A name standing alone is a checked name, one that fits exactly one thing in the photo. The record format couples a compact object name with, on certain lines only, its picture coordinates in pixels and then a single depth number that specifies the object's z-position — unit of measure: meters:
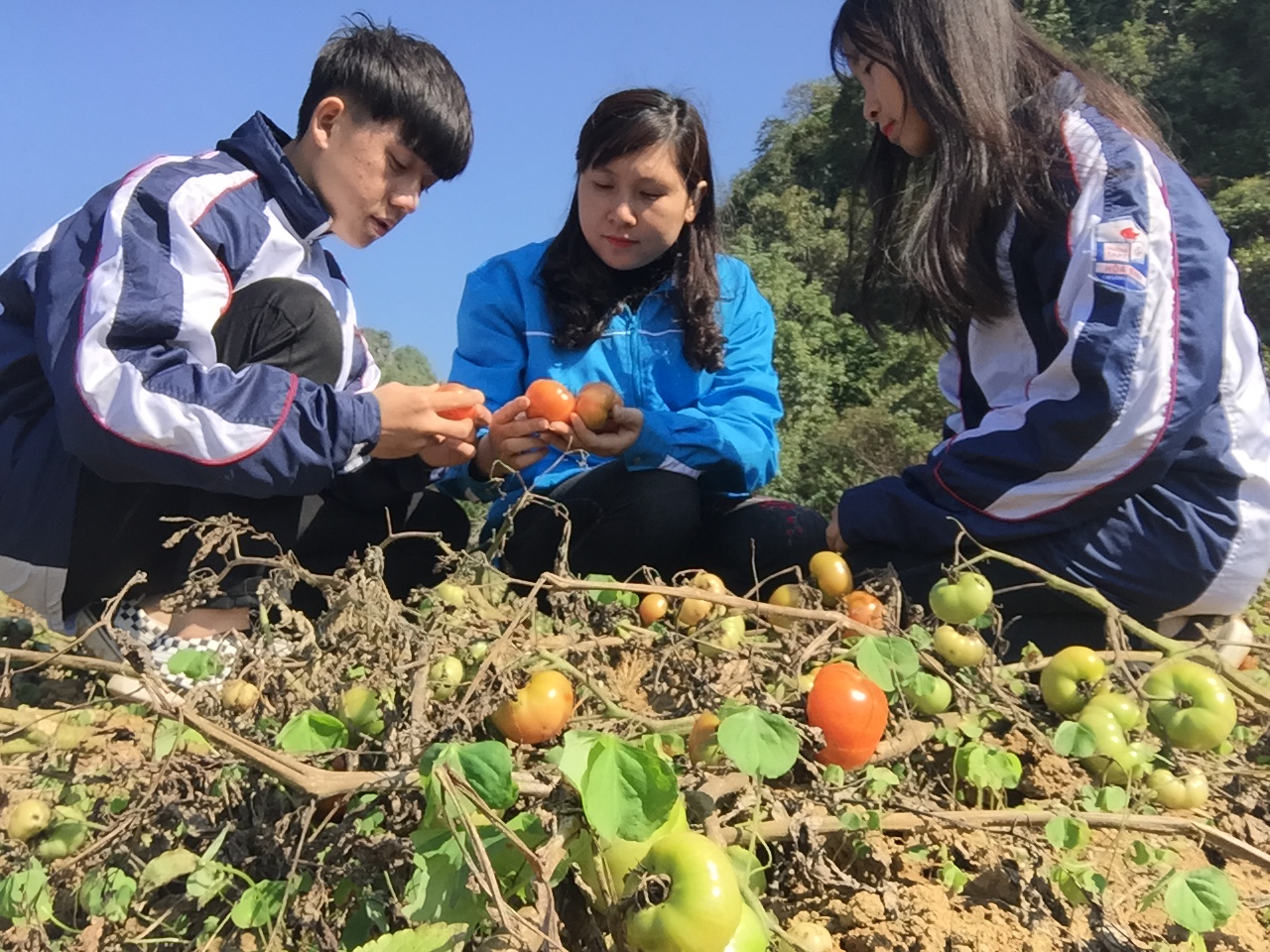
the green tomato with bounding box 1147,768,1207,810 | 1.39
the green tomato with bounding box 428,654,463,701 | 1.39
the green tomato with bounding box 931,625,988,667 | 1.55
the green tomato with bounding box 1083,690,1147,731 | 1.45
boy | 1.82
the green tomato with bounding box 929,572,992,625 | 1.56
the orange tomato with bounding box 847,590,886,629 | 1.73
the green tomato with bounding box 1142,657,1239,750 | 1.42
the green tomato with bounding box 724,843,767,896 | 1.03
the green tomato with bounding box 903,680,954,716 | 1.44
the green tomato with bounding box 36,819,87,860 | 1.23
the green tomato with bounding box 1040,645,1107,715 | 1.53
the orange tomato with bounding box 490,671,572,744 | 1.26
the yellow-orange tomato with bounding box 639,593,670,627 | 2.00
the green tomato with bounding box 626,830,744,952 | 0.84
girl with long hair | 1.83
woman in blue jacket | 2.65
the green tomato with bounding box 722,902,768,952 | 0.87
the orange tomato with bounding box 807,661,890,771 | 1.24
